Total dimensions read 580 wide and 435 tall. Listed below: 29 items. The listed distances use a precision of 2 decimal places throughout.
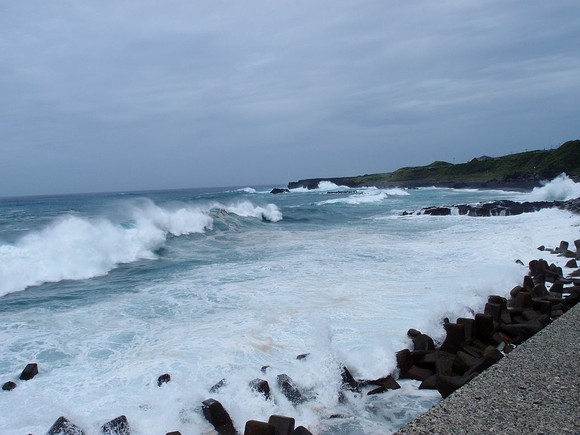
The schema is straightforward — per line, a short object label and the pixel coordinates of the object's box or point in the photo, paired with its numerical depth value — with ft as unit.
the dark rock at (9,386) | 16.70
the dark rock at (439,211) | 88.99
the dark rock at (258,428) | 11.82
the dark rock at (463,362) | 16.26
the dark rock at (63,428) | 13.16
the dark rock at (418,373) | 17.08
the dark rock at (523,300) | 22.86
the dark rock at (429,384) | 16.31
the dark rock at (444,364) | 16.34
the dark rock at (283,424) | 11.83
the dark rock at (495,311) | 21.09
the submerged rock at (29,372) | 17.46
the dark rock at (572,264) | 33.84
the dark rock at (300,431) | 11.92
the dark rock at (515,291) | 25.27
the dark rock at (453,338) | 18.70
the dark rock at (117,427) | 13.23
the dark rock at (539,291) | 24.93
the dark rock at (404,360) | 17.57
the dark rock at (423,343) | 18.80
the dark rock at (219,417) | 13.61
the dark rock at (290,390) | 15.37
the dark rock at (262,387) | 15.28
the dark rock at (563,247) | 38.86
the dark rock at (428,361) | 17.53
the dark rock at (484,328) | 19.61
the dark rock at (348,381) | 16.28
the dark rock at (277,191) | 300.16
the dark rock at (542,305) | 22.09
